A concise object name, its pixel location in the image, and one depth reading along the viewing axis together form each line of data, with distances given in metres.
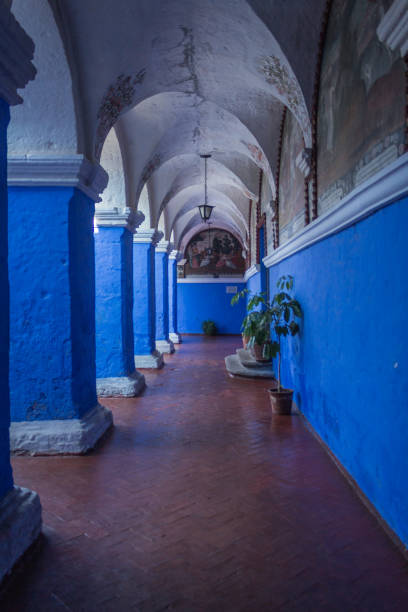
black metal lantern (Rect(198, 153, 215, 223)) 10.53
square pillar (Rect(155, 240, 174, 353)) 12.31
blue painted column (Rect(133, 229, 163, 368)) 8.98
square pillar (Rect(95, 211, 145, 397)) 6.55
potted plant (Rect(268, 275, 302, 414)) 5.39
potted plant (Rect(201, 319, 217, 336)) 19.44
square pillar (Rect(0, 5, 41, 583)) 2.34
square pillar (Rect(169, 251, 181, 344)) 15.11
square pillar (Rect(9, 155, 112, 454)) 4.12
